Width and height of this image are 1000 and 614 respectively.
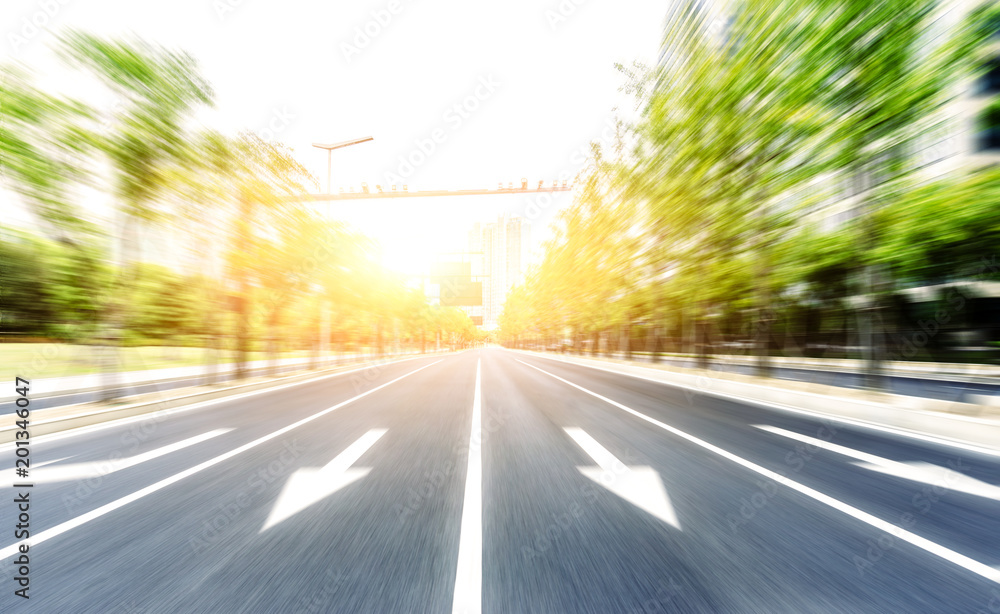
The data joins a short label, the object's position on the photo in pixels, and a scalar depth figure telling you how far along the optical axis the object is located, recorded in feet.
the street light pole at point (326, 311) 81.56
